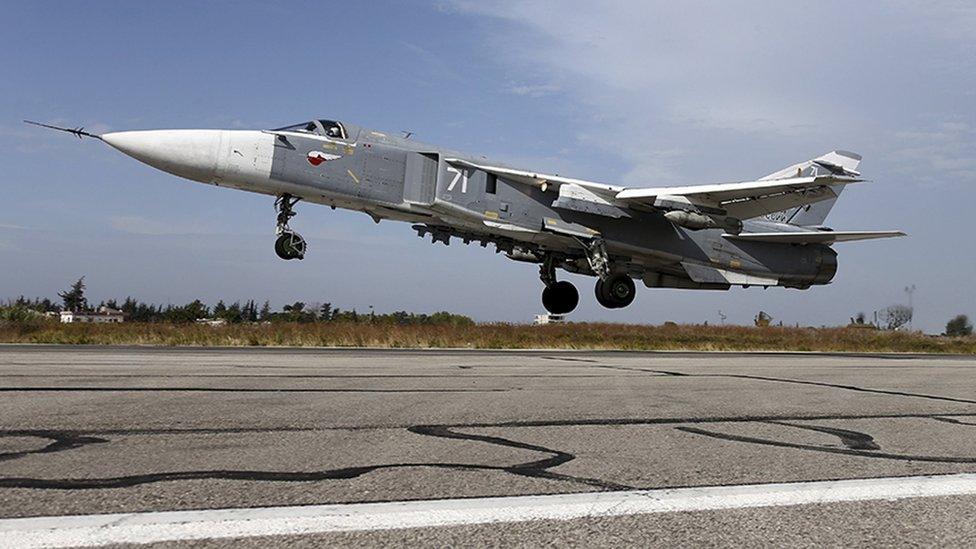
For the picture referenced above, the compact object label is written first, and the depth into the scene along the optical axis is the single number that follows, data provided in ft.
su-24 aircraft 71.87
